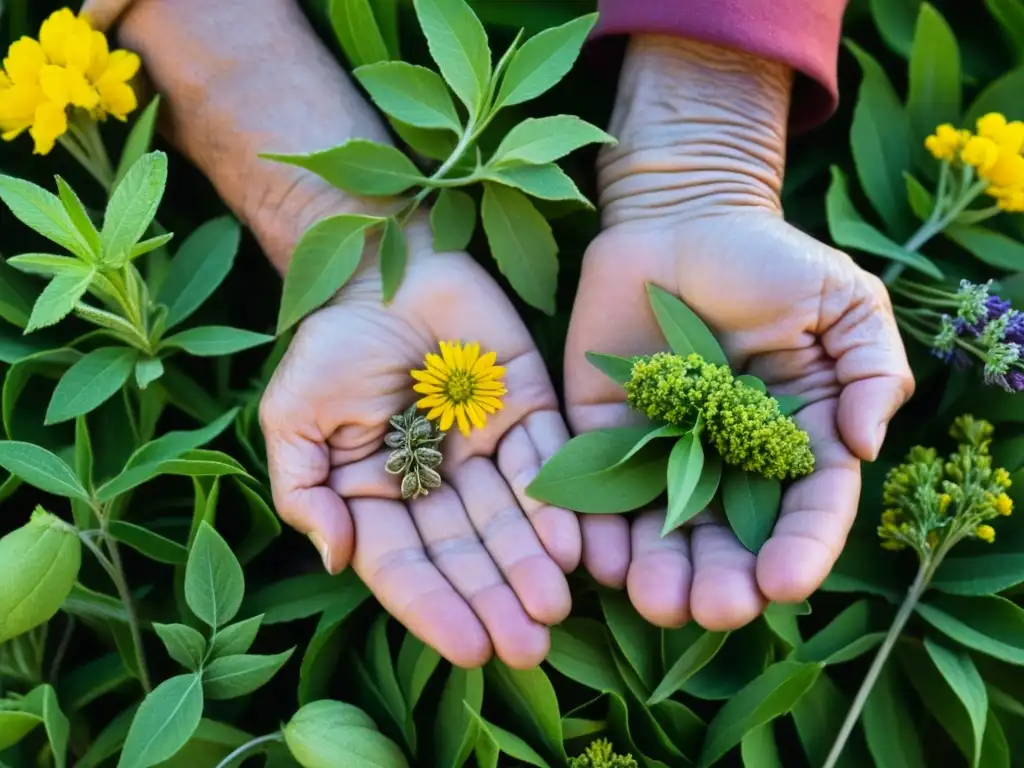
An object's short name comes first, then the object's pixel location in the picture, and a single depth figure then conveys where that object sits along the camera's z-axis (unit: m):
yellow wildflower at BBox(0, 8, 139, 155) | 0.37
